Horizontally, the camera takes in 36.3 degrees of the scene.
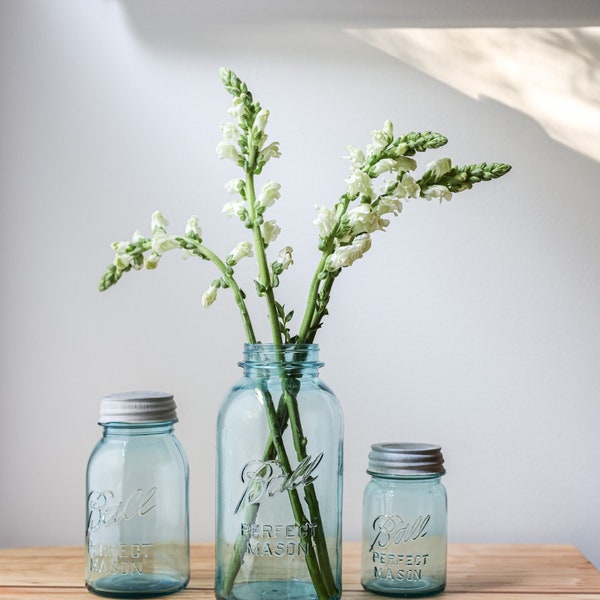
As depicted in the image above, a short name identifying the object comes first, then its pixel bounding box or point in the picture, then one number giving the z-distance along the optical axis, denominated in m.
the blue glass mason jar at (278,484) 1.12
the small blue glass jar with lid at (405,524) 1.21
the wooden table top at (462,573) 1.19
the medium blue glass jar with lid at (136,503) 1.19
